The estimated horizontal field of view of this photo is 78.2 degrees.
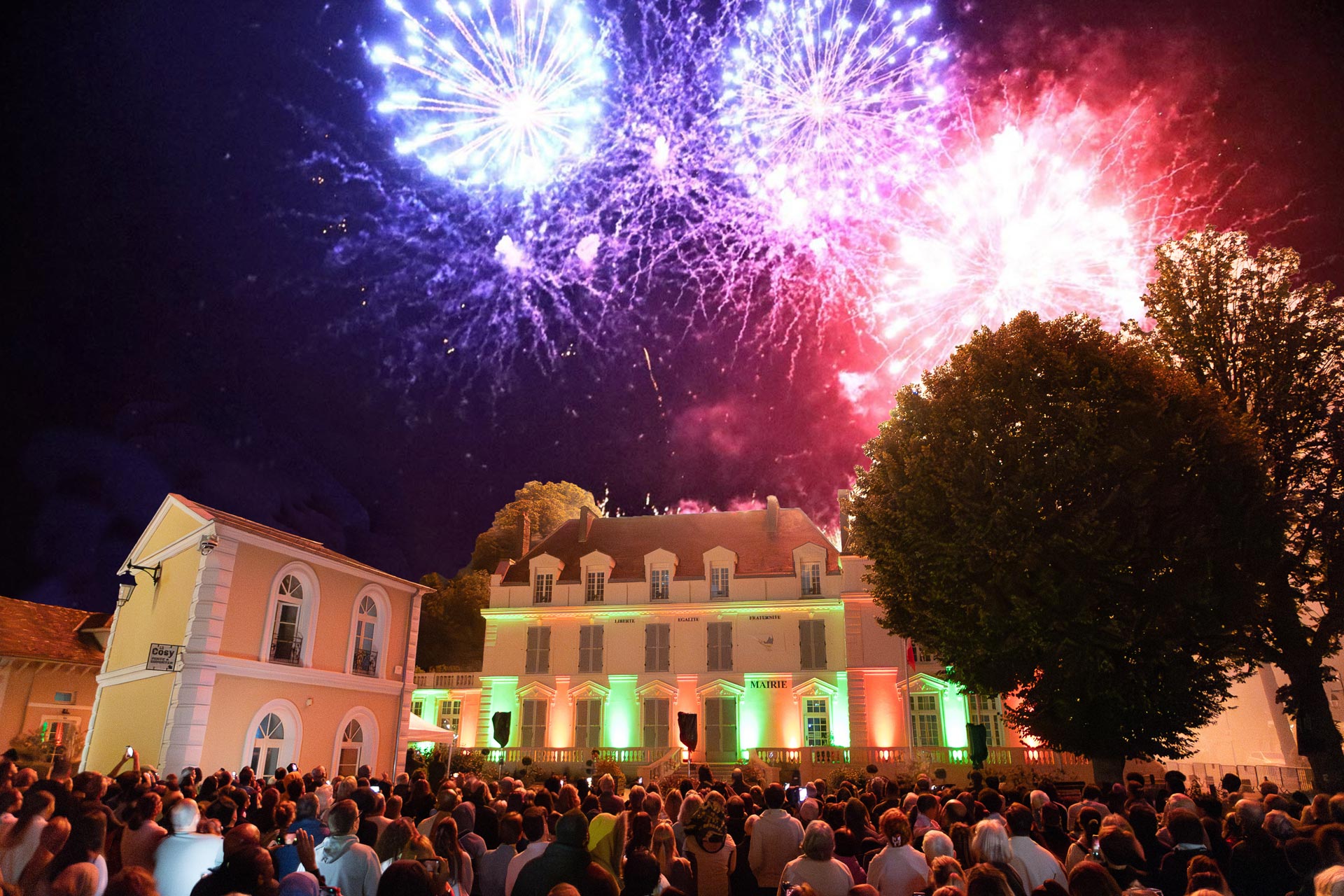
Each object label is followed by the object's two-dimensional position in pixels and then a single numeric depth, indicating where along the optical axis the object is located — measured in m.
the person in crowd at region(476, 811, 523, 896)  6.58
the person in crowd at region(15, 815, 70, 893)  4.86
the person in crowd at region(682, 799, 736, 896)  7.82
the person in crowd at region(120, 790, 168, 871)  6.39
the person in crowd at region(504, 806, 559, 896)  6.45
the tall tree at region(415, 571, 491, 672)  43.09
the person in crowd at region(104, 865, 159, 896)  3.59
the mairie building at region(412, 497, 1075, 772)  30.84
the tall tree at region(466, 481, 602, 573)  48.06
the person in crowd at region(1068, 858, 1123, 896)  4.26
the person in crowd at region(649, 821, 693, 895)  6.61
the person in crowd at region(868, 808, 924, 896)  6.00
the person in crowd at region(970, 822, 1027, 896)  5.61
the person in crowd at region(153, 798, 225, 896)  5.68
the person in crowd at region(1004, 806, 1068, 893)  6.21
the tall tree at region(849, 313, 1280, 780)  16.45
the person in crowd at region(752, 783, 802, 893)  7.34
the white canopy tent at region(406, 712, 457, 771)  23.75
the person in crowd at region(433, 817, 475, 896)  5.93
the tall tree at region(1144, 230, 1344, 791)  17.34
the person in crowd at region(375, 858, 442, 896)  4.16
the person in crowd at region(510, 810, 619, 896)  5.34
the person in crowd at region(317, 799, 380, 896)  5.61
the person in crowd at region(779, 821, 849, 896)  5.70
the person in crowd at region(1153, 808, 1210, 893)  6.33
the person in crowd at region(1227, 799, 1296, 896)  6.03
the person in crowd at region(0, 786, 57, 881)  5.80
